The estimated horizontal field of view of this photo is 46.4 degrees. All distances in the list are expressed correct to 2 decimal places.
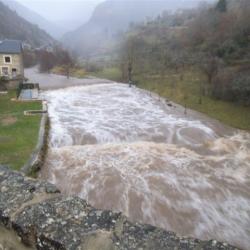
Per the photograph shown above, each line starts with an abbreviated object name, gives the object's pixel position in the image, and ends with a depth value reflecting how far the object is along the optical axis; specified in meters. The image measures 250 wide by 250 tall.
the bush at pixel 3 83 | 29.83
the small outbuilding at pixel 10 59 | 32.94
